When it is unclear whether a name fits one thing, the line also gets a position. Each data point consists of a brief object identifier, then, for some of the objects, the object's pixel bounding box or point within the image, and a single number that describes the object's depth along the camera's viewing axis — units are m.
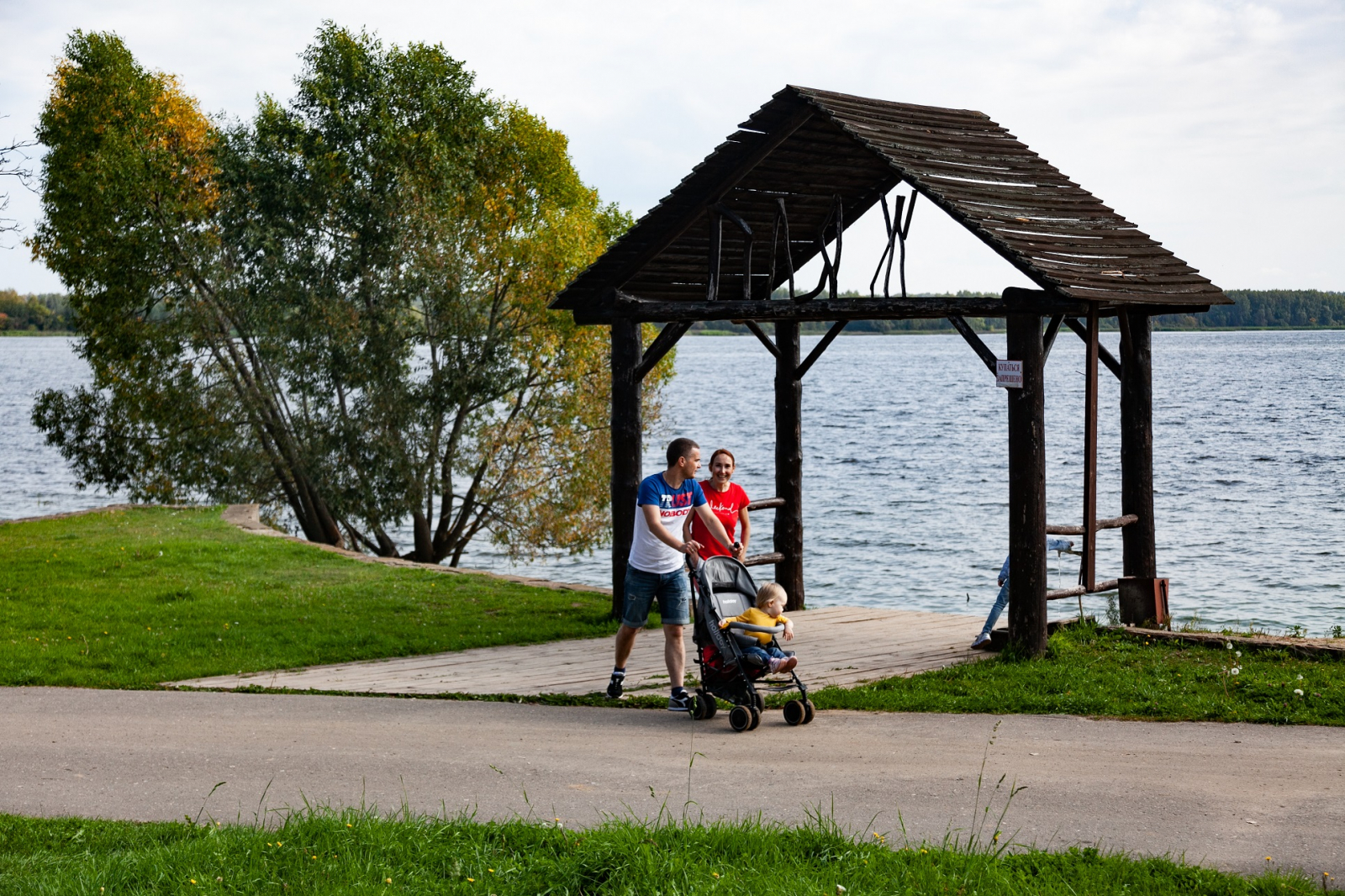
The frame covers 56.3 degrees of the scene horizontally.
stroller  8.84
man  9.30
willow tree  26.48
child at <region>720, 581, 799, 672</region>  8.80
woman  11.08
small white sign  10.78
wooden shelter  10.85
